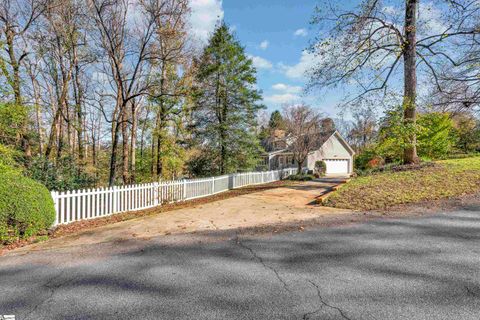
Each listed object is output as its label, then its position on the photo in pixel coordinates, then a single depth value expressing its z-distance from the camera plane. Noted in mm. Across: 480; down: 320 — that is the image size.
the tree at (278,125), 24725
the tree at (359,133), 39356
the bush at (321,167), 26623
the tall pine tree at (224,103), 18344
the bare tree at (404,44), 11328
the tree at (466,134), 25342
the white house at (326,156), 28906
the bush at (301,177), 20292
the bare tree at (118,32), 10909
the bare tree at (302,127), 22391
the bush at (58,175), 9555
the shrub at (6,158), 6841
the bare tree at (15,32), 10625
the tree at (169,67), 12055
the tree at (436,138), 21094
